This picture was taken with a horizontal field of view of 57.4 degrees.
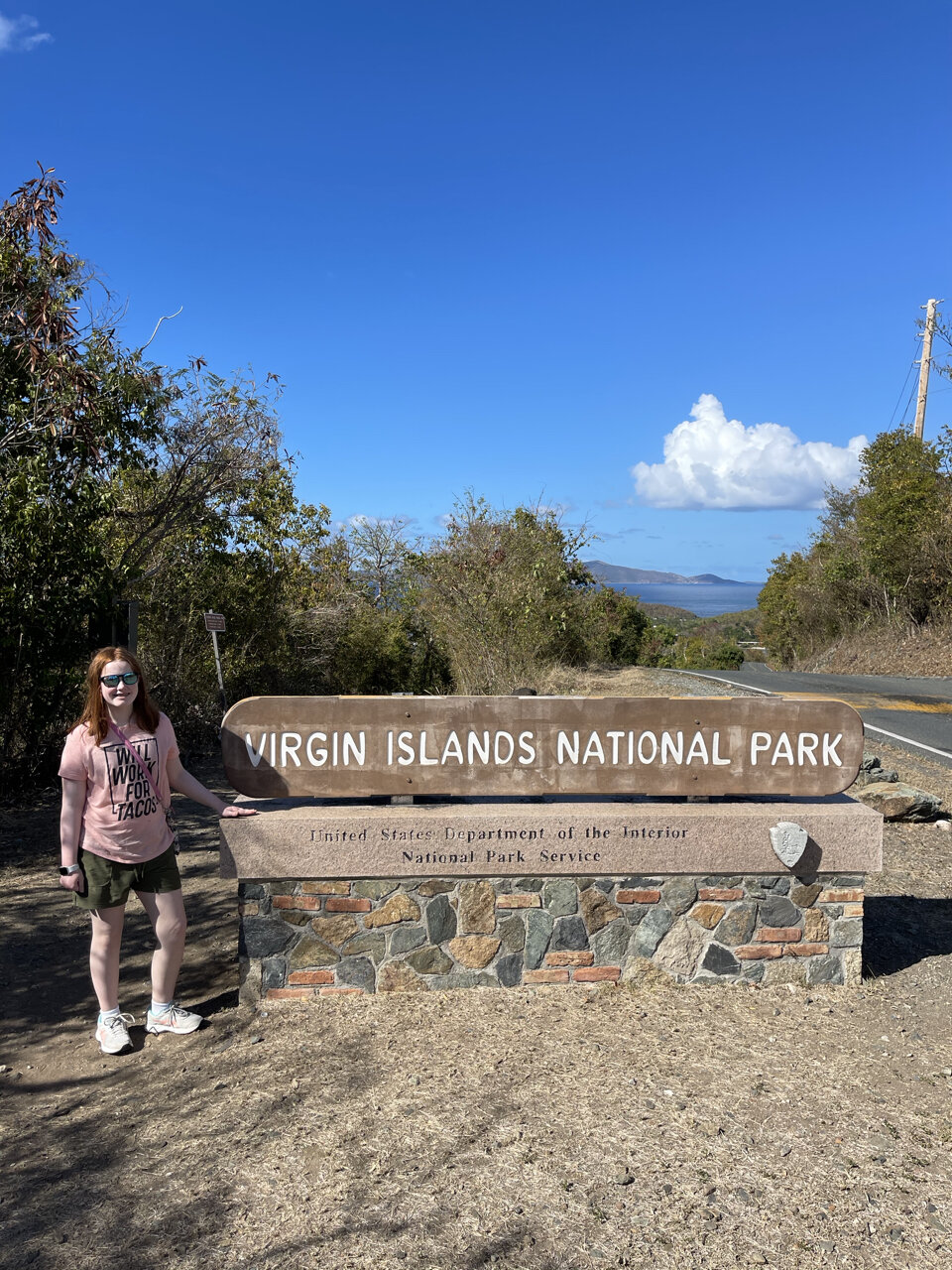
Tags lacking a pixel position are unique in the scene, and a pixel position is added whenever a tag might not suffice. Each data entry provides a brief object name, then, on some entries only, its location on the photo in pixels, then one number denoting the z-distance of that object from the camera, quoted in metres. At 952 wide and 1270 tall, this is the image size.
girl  3.42
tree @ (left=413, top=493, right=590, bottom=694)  13.10
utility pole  21.25
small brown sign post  9.36
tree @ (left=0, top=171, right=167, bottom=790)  6.29
